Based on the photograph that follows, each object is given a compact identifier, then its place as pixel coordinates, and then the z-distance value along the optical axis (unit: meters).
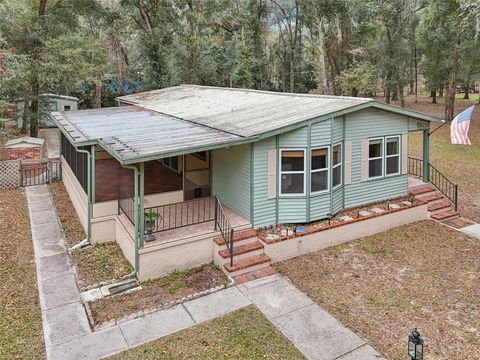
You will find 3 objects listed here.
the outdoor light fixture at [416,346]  4.69
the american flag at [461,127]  9.63
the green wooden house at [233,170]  8.85
